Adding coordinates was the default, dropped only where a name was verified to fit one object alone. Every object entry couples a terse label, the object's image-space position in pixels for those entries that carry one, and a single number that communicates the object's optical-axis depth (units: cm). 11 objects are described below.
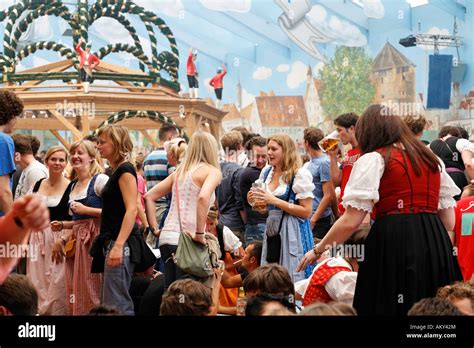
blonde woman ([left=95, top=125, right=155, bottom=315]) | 527
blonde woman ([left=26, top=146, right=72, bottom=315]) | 615
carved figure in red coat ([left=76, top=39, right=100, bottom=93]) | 1209
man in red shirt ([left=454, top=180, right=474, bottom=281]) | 518
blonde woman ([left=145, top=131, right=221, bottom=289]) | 537
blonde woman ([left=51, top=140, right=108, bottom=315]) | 583
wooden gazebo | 1201
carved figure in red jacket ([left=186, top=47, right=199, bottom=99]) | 1289
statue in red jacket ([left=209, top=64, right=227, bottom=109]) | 1298
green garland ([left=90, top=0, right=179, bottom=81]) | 1238
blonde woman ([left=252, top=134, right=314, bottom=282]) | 596
